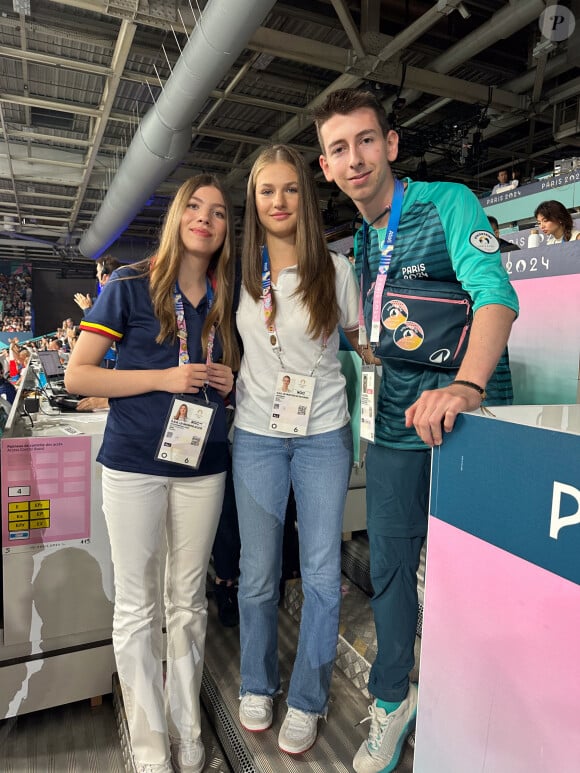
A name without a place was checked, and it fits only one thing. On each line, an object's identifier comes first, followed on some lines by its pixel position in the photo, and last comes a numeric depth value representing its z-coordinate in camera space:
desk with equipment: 1.70
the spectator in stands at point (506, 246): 3.08
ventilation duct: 3.43
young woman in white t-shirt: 1.30
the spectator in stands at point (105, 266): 4.04
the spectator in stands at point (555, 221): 4.07
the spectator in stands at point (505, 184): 6.82
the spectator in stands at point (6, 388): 4.57
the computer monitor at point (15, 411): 1.81
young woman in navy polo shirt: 1.27
